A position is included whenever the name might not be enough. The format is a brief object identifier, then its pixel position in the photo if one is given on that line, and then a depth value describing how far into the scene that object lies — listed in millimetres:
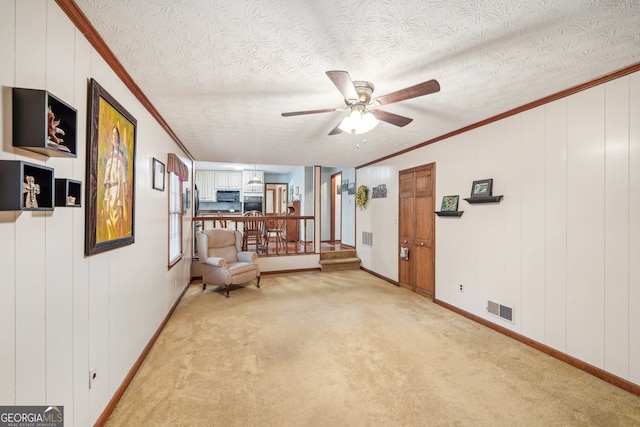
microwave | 8859
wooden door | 4117
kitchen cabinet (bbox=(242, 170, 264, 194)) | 8891
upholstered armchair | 4266
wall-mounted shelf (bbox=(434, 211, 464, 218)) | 3516
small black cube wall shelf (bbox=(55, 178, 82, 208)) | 1215
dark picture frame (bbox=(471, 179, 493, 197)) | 3098
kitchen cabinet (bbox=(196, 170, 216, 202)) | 8672
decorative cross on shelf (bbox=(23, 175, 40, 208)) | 1005
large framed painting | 1525
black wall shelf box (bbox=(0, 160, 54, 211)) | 920
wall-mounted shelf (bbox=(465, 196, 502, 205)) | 2968
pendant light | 8031
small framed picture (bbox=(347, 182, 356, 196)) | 6617
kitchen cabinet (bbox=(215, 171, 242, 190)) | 8828
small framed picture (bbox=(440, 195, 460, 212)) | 3602
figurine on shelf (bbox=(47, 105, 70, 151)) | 1121
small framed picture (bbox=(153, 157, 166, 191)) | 2730
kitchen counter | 9001
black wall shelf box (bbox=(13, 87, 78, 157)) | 1012
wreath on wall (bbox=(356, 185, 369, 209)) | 5969
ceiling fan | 1742
